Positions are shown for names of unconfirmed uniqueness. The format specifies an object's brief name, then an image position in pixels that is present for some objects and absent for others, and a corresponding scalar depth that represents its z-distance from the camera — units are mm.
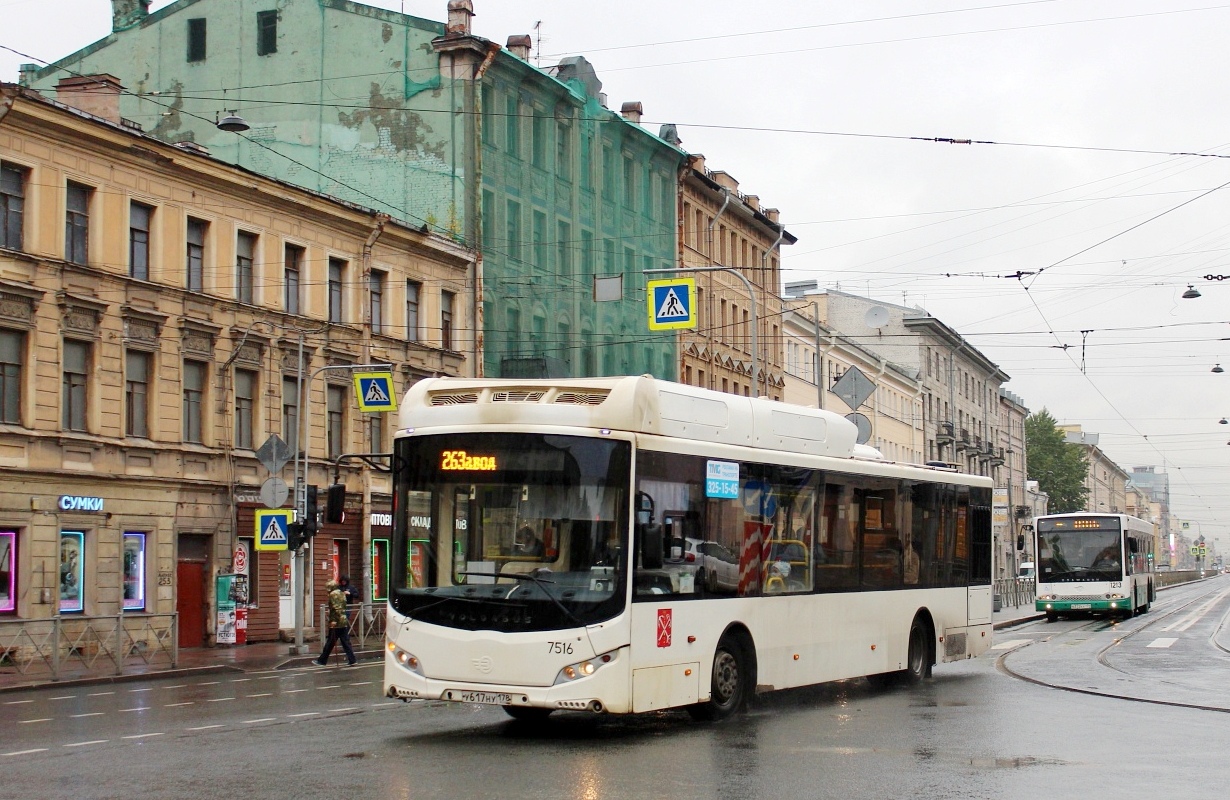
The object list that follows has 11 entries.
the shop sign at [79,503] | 30891
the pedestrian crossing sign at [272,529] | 31203
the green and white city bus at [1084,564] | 44344
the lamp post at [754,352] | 34478
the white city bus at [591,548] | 13891
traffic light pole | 31219
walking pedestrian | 27734
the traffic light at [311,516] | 30453
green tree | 125188
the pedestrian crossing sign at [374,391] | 35562
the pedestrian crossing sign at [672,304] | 33375
